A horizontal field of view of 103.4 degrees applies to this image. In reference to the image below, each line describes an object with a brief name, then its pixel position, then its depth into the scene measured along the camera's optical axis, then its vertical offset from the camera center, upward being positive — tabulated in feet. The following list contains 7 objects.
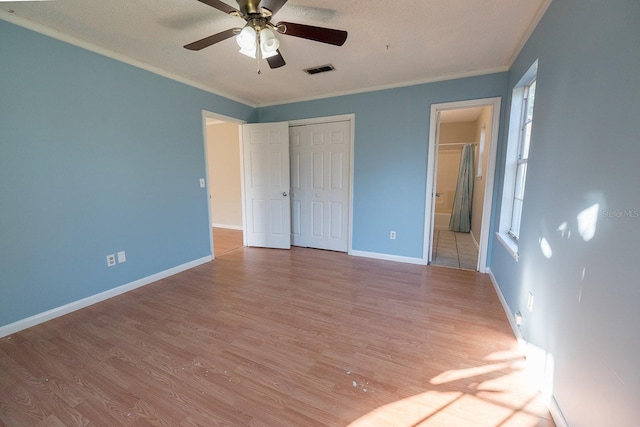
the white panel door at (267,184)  13.32 -0.37
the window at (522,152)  7.68 +0.80
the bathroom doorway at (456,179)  10.07 -0.08
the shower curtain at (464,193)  17.47 -1.07
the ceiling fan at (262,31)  5.10 +3.23
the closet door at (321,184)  12.73 -0.34
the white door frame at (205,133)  11.32 +1.96
